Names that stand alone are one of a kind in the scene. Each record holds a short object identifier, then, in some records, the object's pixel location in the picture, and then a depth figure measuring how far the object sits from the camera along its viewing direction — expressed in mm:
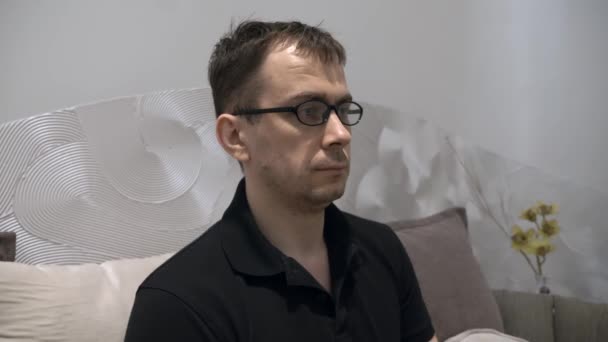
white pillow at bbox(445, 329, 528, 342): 1486
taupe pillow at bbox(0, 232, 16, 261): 1228
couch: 1114
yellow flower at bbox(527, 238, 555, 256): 2107
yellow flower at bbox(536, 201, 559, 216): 2127
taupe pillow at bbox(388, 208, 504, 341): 1613
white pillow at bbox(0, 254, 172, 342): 1100
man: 938
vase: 2146
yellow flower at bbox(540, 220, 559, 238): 2137
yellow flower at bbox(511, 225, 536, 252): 2146
